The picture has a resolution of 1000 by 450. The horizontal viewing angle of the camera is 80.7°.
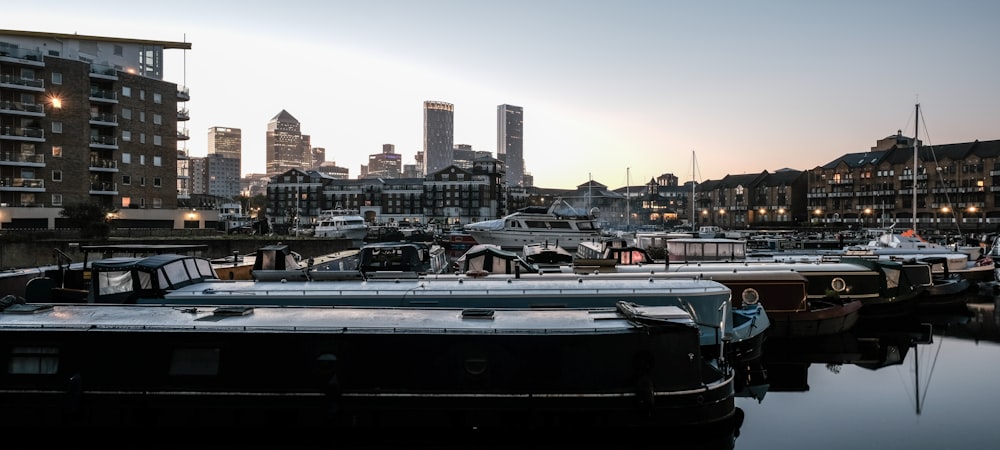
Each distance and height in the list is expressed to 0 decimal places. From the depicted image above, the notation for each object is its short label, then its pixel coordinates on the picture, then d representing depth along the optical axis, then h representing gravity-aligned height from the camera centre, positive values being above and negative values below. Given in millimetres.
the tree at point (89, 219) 49156 +305
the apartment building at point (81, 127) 62469 +10902
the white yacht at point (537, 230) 61094 -878
